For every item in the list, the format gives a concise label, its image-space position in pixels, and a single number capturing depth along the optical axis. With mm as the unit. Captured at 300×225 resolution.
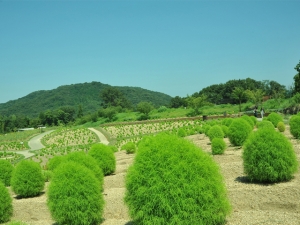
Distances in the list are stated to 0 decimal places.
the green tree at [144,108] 58219
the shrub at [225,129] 17309
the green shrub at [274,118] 18734
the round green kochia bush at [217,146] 11914
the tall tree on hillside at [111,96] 121000
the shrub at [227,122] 20875
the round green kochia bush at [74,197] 6699
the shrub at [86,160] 9594
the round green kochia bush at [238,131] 13391
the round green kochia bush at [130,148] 18348
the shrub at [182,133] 21669
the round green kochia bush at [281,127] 16083
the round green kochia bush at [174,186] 5070
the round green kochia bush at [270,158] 7391
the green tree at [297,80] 46594
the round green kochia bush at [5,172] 12241
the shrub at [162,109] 65338
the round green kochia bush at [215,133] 14922
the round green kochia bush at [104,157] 11938
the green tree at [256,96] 47553
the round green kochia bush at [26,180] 10219
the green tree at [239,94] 52812
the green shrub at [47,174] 12391
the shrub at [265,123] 14688
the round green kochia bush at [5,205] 8164
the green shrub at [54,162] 12875
